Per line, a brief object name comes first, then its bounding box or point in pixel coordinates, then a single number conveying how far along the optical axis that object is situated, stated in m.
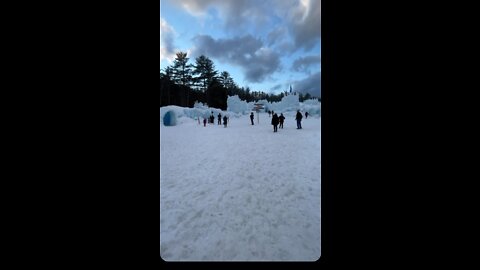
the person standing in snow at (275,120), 15.12
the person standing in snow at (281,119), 16.66
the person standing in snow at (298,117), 15.72
